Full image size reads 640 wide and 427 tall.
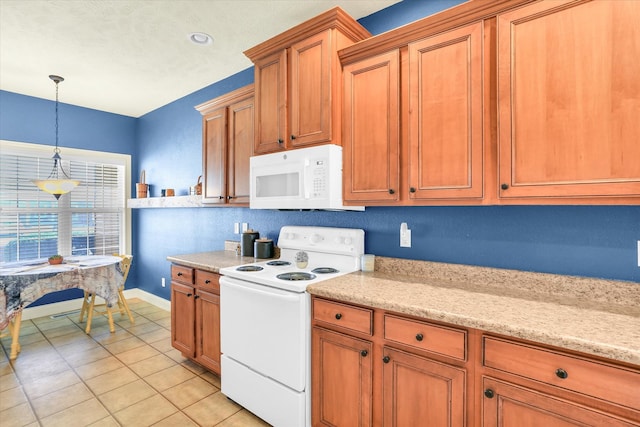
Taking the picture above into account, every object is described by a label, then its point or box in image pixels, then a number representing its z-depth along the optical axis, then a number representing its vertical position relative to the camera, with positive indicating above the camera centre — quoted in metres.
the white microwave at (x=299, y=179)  2.08 +0.24
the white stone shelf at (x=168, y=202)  3.60 +0.16
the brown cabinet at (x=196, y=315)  2.51 -0.84
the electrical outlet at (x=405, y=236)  2.17 -0.15
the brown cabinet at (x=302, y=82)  2.07 +0.91
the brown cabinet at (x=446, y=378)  1.08 -0.67
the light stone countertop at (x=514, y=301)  1.12 -0.41
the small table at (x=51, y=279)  2.87 -0.63
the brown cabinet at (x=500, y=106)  1.28 +0.51
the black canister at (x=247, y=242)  2.98 -0.26
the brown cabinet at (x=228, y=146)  2.81 +0.63
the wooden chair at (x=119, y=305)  3.60 -1.08
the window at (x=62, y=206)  3.92 +0.11
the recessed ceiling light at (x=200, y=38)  2.66 +1.48
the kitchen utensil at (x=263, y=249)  2.85 -0.31
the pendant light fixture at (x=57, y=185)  3.29 +0.31
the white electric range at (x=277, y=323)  1.85 -0.67
